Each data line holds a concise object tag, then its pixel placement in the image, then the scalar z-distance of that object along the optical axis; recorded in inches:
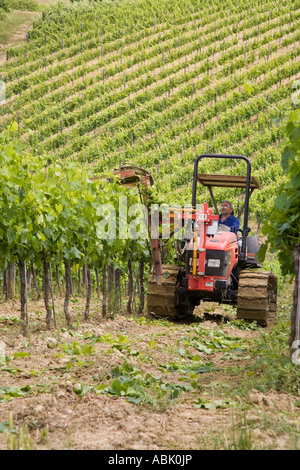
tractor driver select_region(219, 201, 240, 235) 778.8
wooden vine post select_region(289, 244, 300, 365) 446.3
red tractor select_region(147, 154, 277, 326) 698.2
